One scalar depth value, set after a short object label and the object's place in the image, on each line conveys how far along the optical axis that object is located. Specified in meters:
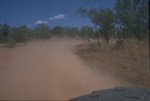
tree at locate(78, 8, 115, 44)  13.82
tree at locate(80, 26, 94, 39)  31.17
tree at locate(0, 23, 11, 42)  26.58
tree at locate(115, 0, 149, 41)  10.73
